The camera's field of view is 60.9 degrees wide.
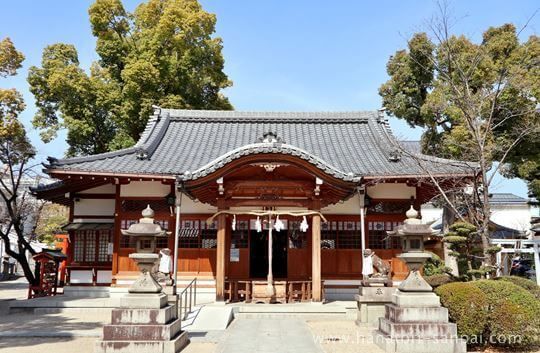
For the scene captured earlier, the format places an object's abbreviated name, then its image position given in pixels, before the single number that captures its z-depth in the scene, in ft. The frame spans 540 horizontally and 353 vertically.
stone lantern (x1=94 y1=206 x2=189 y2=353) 26.61
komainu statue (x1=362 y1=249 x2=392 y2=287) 38.86
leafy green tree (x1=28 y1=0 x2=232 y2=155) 77.10
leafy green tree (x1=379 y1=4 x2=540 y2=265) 38.40
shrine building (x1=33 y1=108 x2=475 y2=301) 45.06
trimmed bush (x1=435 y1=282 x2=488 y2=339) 28.27
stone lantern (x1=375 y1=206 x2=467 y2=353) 27.55
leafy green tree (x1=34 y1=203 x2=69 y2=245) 114.21
